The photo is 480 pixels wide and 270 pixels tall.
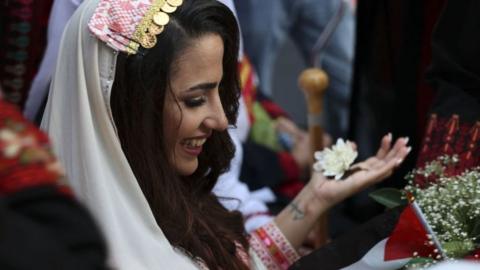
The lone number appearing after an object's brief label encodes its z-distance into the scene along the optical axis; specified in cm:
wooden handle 388
